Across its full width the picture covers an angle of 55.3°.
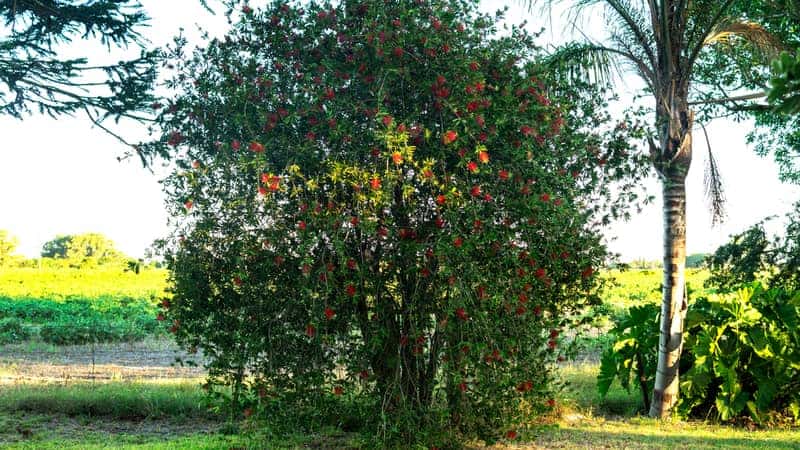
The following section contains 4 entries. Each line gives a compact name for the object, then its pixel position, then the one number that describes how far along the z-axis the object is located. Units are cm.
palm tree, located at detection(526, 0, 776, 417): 883
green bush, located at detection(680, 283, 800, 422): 867
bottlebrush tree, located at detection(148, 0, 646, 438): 543
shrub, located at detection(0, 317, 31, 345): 1662
